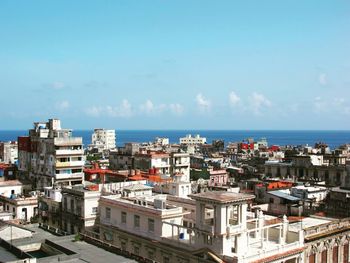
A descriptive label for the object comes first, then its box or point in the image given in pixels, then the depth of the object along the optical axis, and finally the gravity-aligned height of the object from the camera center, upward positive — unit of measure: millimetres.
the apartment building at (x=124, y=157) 107000 -6294
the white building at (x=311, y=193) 57753 -8054
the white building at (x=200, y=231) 36312 -9154
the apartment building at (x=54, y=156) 76562 -4304
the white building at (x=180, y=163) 103562 -7428
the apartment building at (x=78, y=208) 53906 -9364
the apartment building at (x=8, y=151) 146150 -6612
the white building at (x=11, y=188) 72938 -9285
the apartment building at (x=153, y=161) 100125 -6815
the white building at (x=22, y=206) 63688 -10735
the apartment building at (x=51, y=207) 60594 -10449
